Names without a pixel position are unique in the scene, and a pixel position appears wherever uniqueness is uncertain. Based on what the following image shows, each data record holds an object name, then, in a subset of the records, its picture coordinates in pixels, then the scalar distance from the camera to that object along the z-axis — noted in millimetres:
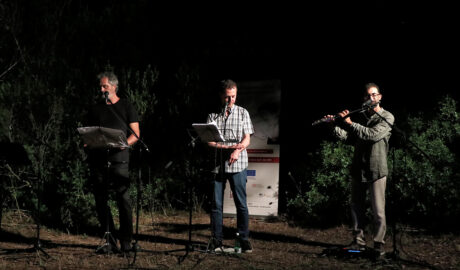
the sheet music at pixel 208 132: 4555
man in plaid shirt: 5211
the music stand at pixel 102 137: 4547
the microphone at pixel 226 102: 5220
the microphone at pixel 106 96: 4755
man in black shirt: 5184
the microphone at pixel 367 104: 4709
